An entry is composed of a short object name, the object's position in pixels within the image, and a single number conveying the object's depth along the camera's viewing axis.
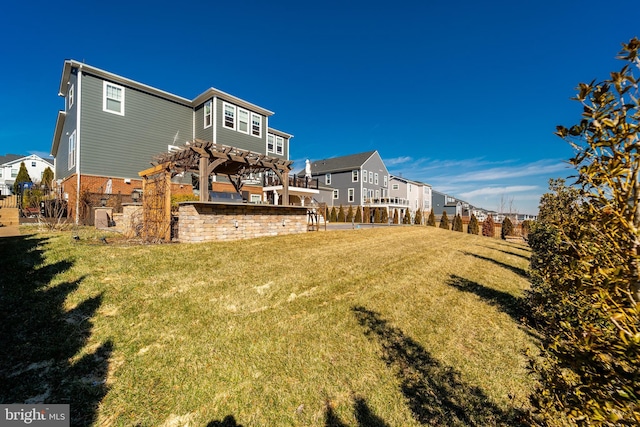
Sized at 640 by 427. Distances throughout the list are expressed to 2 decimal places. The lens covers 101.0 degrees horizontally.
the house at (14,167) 39.38
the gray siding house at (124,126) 14.85
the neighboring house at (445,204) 53.72
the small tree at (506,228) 22.70
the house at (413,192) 44.19
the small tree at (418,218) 30.77
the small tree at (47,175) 25.46
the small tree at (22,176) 32.06
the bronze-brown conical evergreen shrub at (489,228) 23.97
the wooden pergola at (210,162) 9.22
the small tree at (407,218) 31.25
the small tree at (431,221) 29.25
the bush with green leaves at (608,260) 1.07
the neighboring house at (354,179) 36.47
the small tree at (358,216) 33.81
